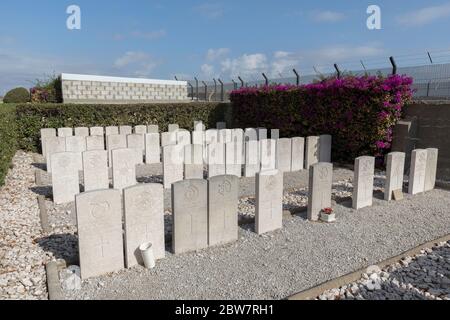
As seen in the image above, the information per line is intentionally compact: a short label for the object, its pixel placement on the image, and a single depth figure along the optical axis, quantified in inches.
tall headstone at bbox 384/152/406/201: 251.8
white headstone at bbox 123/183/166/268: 149.4
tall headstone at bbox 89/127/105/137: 421.5
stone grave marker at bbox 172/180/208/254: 161.8
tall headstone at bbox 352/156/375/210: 231.0
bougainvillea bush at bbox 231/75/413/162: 344.8
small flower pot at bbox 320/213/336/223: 208.4
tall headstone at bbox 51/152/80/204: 247.0
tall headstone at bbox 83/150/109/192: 259.8
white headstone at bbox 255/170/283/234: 188.5
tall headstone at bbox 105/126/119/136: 427.0
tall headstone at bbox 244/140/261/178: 330.0
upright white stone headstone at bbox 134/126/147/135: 459.5
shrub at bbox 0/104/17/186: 273.1
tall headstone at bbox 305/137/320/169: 368.2
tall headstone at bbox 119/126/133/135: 442.0
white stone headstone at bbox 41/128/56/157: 398.3
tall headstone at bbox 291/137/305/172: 355.7
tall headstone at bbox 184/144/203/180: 294.0
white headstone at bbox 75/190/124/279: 138.9
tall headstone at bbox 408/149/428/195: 267.7
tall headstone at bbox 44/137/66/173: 350.9
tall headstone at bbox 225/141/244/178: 319.9
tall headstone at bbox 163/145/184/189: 285.3
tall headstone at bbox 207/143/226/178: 308.5
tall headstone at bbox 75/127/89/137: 415.4
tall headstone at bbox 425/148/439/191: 278.4
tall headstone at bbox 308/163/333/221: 209.2
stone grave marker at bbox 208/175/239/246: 171.0
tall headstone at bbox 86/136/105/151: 362.0
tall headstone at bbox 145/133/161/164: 394.9
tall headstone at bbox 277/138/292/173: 344.5
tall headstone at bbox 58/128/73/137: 399.2
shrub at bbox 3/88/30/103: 805.2
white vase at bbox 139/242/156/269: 148.6
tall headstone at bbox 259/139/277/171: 339.6
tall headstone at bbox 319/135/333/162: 381.7
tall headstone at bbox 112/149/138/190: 269.0
